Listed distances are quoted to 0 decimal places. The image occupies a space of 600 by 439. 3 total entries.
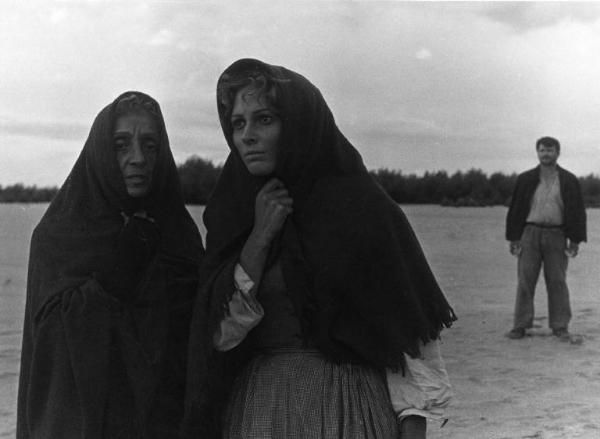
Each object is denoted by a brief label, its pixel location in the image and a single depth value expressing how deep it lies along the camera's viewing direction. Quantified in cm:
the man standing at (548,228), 822
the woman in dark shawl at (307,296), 240
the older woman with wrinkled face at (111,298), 280
